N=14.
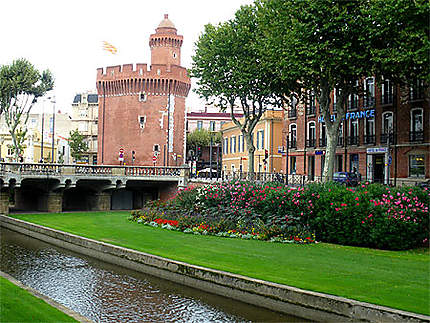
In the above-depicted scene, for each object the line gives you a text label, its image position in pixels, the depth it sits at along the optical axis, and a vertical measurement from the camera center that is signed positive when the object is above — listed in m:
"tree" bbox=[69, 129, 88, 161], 89.75 +5.63
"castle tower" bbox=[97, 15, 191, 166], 66.62 +8.62
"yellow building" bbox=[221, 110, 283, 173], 60.81 +4.34
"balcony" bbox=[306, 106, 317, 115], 51.59 +7.04
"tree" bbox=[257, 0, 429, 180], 27.52 +8.05
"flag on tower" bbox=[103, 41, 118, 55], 70.81 +18.11
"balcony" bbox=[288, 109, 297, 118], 54.22 +7.03
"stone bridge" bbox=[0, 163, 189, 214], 38.94 -0.73
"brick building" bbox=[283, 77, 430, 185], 40.44 +3.81
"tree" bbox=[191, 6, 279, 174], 39.41 +9.07
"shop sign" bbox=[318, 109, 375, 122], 44.75 +5.86
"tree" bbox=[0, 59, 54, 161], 54.16 +9.87
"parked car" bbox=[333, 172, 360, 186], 36.24 +0.16
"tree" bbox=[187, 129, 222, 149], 91.75 +7.15
